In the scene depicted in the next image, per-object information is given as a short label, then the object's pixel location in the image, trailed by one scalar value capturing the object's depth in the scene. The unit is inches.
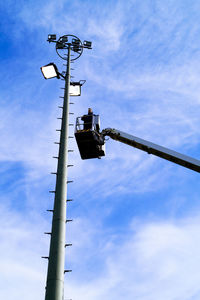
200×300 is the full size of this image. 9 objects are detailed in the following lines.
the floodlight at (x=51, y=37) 504.6
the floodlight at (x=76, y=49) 458.5
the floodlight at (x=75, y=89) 390.6
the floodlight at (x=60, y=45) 452.0
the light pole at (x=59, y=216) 208.0
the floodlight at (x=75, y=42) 460.2
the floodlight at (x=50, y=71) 362.3
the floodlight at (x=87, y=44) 505.8
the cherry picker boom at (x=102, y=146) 526.6
